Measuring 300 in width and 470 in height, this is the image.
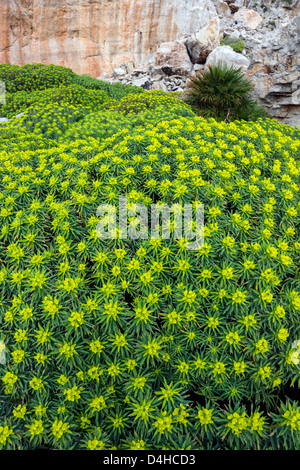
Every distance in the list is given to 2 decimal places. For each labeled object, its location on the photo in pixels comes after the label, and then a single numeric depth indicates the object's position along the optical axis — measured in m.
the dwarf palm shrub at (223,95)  8.50
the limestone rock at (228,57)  15.82
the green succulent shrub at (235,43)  23.77
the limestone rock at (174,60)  19.92
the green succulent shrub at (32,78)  14.60
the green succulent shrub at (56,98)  11.06
